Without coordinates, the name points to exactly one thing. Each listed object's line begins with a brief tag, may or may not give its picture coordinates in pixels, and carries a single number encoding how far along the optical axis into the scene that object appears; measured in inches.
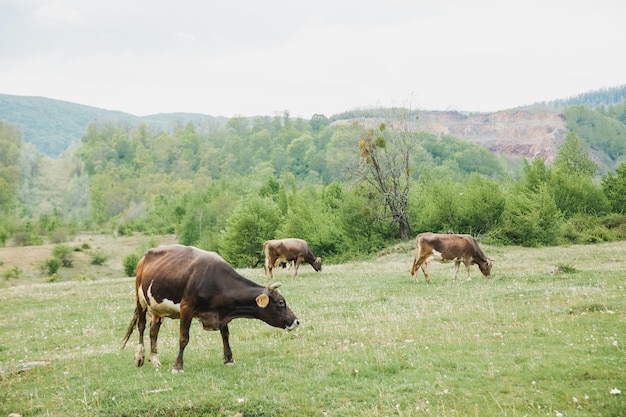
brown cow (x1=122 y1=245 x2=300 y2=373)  447.5
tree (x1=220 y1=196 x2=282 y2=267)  2321.6
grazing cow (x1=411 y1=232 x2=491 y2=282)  940.6
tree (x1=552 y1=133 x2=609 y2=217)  2255.2
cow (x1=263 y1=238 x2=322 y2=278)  1174.3
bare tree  2049.7
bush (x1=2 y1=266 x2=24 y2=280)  2474.5
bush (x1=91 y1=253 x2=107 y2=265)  3089.3
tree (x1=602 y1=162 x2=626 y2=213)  2214.6
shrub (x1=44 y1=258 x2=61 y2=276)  2669.8
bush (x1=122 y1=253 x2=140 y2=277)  2583.7
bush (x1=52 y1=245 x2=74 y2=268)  2923.2
